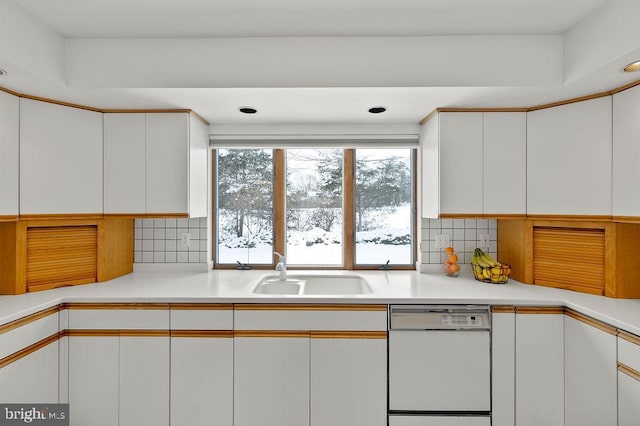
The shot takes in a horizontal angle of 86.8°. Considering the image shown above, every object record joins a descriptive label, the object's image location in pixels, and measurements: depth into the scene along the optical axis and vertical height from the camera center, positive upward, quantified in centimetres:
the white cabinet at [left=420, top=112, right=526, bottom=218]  221 +34
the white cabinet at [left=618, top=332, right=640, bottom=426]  151 -75
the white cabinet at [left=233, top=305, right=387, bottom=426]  190 -86
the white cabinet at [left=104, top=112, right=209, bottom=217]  226 +34
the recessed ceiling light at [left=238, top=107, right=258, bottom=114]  223 +70
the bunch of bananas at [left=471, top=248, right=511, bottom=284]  230 -38
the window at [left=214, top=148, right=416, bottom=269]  278 +6
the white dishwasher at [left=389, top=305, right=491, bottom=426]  189 -86
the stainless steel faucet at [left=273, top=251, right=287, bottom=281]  248 -40
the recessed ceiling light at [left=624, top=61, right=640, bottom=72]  154 +69
